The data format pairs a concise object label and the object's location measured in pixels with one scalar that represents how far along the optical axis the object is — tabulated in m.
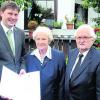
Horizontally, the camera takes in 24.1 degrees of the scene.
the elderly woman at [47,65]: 2.70
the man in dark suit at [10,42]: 2.72
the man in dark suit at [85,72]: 2.59
